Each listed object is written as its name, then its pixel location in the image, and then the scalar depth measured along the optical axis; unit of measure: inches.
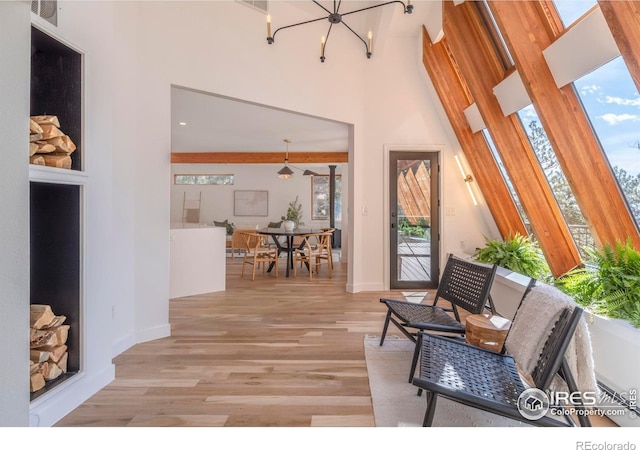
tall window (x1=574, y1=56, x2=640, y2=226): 81.0
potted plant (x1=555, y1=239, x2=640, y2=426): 75.7
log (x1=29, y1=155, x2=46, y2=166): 70.7
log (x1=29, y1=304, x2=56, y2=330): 74.2
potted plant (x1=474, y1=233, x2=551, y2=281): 145.3
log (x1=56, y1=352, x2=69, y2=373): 79.4
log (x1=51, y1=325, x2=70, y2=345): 78.1
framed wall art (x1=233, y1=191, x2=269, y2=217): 414.9
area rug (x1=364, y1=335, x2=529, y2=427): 74.1
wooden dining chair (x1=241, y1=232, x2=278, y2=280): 235.0
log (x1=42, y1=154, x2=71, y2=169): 74.6
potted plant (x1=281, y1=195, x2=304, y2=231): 406.6
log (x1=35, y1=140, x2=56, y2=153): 72.5
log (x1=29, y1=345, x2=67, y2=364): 73.6
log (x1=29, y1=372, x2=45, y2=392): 71.4
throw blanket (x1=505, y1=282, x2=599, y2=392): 61.7
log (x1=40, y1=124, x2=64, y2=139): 73.0
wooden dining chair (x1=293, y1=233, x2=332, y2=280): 236.2
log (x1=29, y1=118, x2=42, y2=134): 70.3
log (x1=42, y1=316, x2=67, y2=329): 76.9
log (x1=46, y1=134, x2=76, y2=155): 74.9
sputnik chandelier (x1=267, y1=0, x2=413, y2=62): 107.6
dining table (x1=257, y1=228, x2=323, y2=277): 238.2
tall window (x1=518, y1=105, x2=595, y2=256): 116.9
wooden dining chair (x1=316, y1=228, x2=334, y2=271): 244.5
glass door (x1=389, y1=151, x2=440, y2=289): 197.8
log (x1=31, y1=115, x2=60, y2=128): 73.7
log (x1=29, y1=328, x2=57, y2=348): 74.0
